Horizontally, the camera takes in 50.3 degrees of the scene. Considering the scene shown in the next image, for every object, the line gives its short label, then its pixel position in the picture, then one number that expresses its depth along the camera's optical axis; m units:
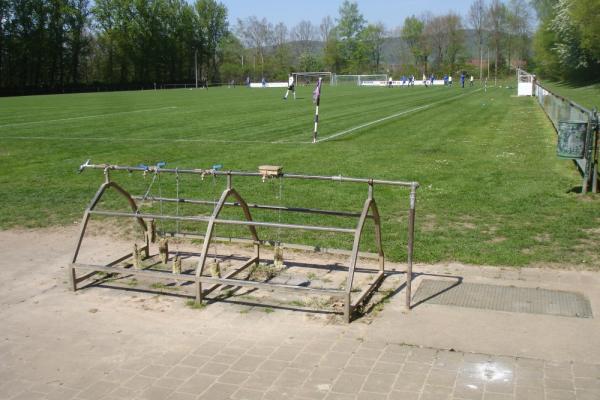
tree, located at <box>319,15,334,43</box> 153.12
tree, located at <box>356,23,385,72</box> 141.75
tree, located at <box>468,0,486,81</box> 126.25
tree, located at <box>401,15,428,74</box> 132.38
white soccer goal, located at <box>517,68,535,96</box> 48.69
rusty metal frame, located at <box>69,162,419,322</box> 6.18
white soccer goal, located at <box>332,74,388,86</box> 102.38
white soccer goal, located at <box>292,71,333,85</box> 101.44
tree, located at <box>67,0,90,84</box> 99.12
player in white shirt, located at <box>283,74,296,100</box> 50.72
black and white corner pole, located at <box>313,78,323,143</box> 19.84
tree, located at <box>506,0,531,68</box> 119.50
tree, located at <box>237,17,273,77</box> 149.77
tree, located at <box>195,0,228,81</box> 131.62
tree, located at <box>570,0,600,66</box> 44.88
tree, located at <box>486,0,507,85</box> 121.19
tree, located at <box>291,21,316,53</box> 157.38
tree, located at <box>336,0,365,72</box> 142.86
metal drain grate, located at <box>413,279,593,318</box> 6.37
